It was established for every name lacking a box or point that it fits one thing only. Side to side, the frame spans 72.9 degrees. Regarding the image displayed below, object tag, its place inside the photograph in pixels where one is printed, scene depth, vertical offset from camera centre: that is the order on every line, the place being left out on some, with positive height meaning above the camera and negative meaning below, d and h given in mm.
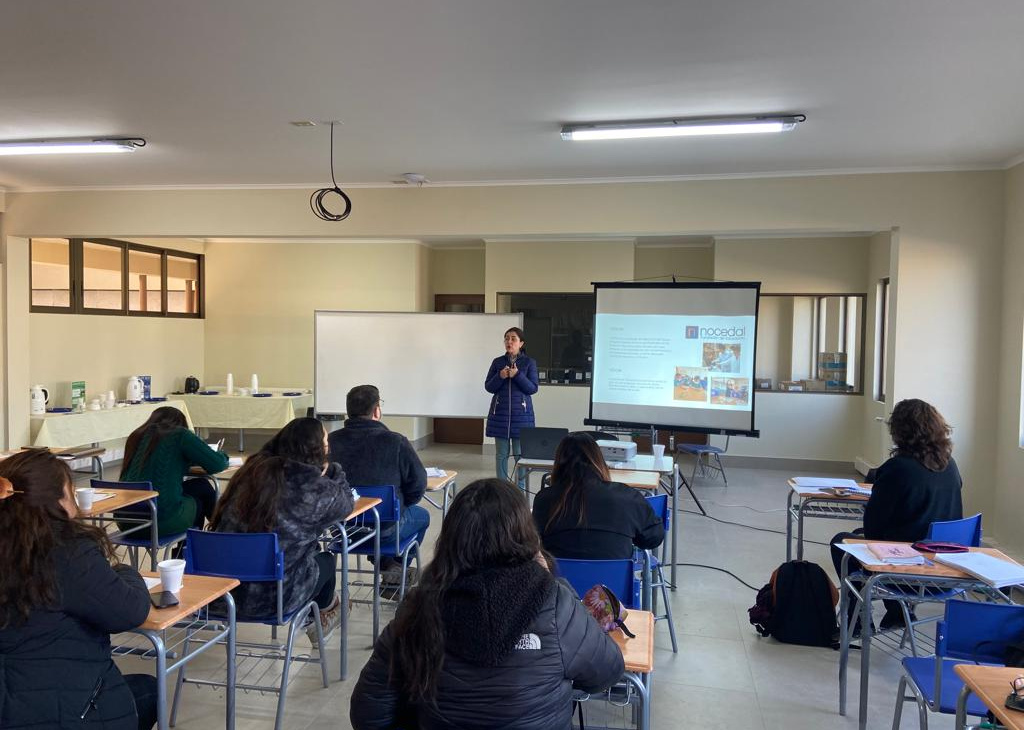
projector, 4395 -648
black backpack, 3393 -1259
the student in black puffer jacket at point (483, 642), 1312 -572
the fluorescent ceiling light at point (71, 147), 4664 +1302
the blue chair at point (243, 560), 2500 -797
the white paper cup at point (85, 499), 3152 -736
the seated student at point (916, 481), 3066 -558
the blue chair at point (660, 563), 3234 -1042
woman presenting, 5777 -386
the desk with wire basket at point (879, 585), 2439 -840
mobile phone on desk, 2018 -765
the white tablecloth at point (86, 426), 6324 -858
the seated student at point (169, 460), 3654 -641
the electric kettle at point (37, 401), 6453 -600
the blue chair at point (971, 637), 1982 -814
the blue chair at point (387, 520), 3383 -877
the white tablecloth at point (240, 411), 8031 -815
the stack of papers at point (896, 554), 2564 -756
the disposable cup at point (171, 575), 2098 -717
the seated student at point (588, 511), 2608 -620
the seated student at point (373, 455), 3492 -560
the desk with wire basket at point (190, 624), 1925 -869
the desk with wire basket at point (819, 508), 3581 -867
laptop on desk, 4633 -633
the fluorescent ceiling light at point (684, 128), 3963 +1316
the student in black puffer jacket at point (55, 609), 1582 -643
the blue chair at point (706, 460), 6959 -1231
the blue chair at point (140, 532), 3541 -988
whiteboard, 7254 -147
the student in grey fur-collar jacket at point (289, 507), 2615 -631
